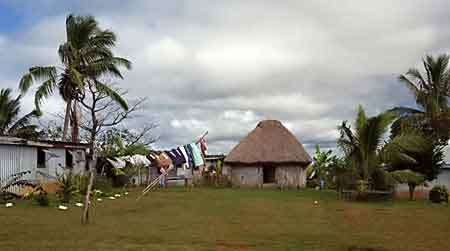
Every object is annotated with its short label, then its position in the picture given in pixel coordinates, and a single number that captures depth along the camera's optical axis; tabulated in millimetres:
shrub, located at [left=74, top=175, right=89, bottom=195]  22102
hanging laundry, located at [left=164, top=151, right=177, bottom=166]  35406
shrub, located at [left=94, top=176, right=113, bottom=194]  25272
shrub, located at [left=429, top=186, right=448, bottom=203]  22125
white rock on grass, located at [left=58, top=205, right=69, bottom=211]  16547
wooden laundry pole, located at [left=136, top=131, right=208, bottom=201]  21934
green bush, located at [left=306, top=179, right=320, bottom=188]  34938
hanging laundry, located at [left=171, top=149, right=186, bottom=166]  35094
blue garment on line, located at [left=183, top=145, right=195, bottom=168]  34906
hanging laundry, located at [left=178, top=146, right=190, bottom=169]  34953
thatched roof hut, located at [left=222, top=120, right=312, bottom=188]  34625
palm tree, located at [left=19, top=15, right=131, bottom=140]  25406
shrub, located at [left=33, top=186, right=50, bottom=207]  17391
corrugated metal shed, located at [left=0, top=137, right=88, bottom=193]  20644
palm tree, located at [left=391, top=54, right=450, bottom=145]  26094
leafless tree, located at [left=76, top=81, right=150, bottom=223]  26469
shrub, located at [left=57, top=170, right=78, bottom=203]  18734
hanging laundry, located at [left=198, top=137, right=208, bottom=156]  35631
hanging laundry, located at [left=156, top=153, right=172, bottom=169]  35969
